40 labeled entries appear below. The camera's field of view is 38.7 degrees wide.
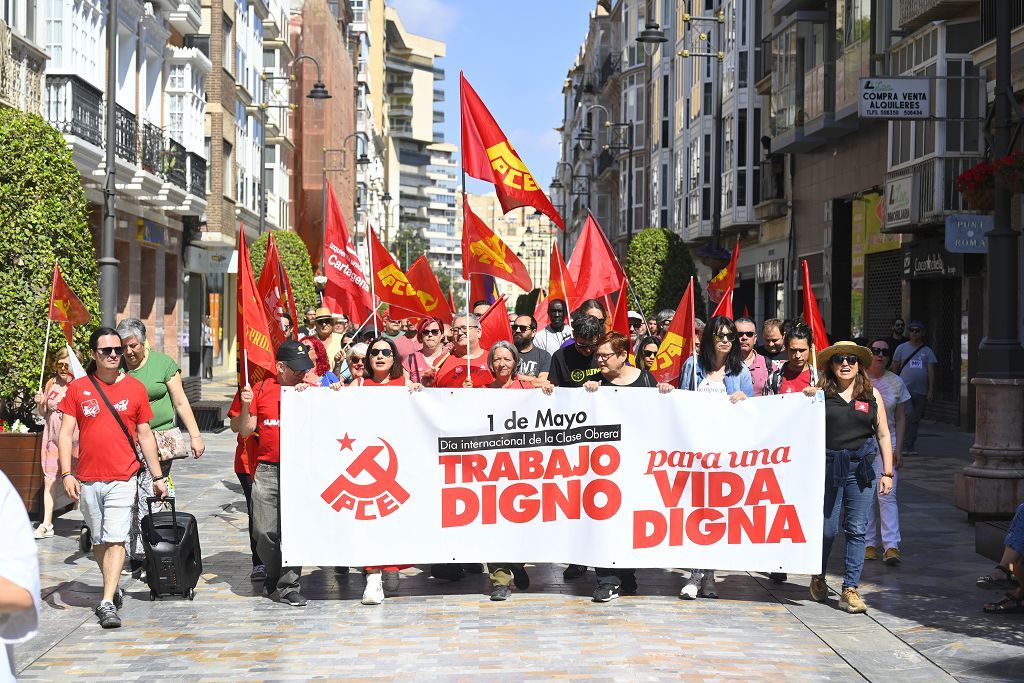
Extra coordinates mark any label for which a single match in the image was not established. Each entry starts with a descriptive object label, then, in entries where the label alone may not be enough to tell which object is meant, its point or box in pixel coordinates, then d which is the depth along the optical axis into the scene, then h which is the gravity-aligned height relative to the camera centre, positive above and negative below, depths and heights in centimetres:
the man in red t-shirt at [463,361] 1037 -10
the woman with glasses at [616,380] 899 -20
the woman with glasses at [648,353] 1098 -3
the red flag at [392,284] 1336 +58
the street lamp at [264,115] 3963 +713
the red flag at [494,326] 1210 +18
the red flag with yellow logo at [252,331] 922 +9
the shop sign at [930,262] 2416 +154
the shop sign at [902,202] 2445 +256
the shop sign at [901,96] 1886 +330
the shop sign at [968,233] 1673 +137
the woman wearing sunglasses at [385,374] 925 -18
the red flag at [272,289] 1247 +51
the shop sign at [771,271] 3747 +208
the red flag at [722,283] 1445 +82
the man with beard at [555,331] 1434 +17
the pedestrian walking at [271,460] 904 -71
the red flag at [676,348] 1109 +1
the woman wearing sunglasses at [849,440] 898 -55
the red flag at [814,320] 1086 +23
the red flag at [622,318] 1243 +26
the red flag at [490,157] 1099 +145
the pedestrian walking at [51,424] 1141 -63
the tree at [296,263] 3491 +198
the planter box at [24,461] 1170 -95
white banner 906 -82
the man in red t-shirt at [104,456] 840 -65
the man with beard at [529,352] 1146 -4
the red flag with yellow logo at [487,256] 1098 +70
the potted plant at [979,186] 1355 +156
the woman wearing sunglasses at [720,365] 1001 -11
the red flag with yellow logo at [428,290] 1412 +57
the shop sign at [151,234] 3275 +257
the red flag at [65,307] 1177 +30
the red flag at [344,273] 1647 +82
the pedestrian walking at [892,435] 1048 -67
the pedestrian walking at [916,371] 1836 -25
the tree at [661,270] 3716 +201
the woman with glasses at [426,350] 1238 -3
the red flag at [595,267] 1491 +83
